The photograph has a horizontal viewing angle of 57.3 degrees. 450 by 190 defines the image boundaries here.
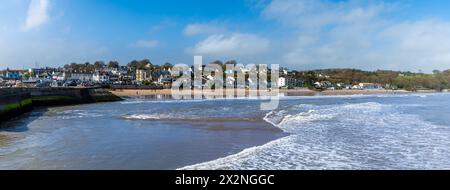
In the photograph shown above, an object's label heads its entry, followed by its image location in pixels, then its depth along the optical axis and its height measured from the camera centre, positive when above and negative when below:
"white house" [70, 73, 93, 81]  108.28 +1.10
